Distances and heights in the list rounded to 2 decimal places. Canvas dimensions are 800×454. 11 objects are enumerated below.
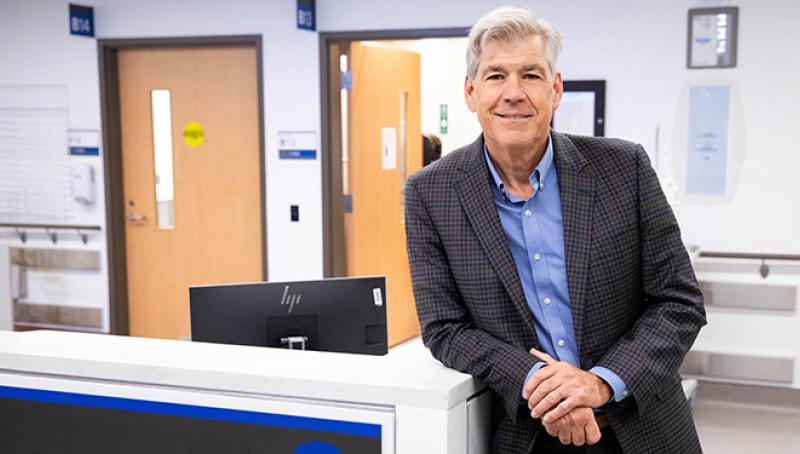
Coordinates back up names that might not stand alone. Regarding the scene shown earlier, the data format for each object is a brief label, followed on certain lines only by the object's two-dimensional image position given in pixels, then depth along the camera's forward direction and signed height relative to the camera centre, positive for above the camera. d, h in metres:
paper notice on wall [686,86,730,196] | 4.38 +0.03
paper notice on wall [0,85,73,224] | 5.65 -0.05
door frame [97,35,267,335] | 5.36 -0.13
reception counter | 1.31 -0.42
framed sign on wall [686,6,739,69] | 4.29 +0.57
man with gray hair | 1.43 -0.21
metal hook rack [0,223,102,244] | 5.60 -0.55
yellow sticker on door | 5.44 +0.09
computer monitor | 2.03 -0.41
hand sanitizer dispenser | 5.52 -0.22
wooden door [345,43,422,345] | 5.31 -0.13
